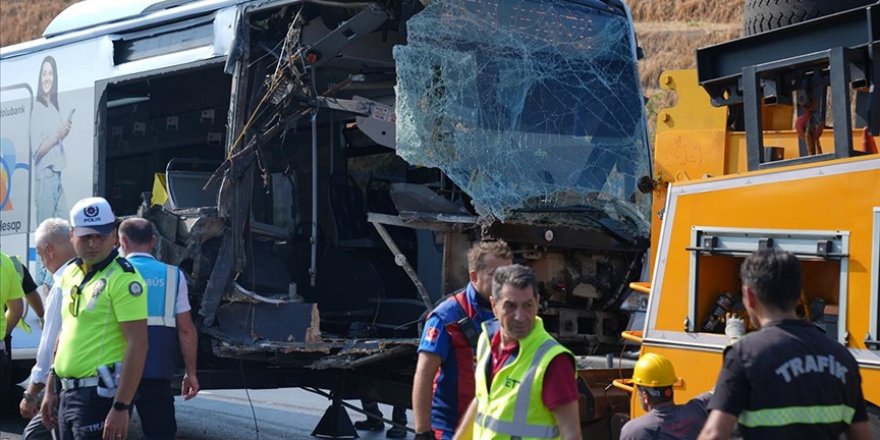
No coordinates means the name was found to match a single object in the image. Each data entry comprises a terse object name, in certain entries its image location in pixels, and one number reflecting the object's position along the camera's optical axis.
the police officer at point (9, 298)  7.62
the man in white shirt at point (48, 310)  6.54
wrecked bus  7.90
